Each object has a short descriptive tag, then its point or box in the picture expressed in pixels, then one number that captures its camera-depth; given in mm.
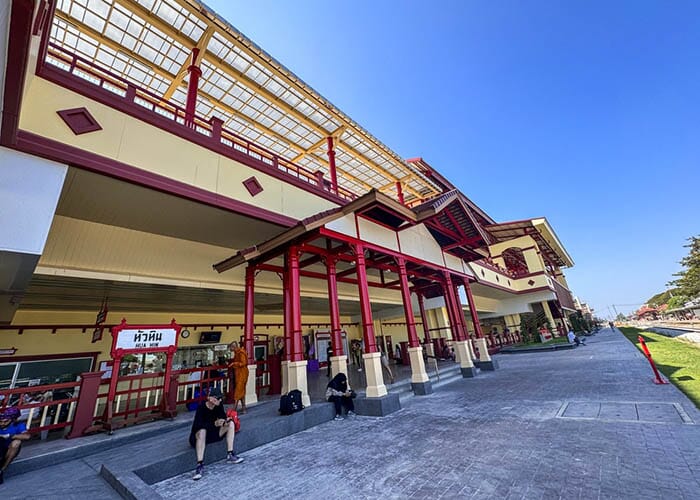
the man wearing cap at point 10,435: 4047
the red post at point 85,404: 5574
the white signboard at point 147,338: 6023
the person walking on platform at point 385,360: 9090
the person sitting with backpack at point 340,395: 6797
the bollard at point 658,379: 6461
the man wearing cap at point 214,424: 4359
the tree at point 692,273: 30731
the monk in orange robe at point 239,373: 6949
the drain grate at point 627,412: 4457
